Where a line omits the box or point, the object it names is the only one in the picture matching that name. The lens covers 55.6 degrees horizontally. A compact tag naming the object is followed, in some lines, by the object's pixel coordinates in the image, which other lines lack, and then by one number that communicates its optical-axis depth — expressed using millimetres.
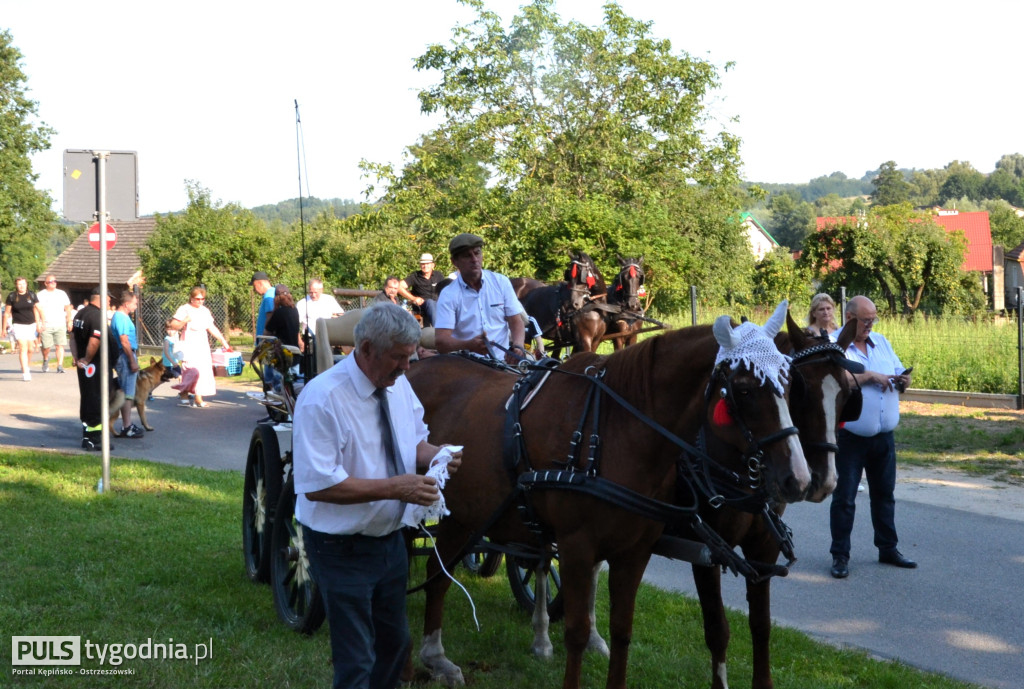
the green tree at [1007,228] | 70750
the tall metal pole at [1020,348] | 14898
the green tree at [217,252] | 30078
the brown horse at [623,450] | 3932
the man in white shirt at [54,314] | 21922
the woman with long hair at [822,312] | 7023
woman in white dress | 14991
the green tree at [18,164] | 45625
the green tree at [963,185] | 155750
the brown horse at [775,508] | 4504
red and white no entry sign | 9484
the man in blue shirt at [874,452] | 7273
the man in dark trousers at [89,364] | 11969
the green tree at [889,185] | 126812
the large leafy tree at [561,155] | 22625
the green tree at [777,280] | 37781
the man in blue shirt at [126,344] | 12532
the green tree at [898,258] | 32031
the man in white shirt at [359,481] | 3434
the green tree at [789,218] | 112494
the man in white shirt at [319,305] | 11625
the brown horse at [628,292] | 16547
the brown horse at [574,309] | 15742
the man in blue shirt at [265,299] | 14008
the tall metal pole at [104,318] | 8922
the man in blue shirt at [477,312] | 6195
